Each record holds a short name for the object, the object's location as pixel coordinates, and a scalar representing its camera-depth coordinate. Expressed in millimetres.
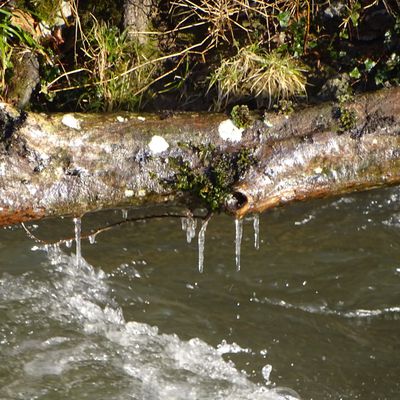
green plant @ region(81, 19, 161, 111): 11484
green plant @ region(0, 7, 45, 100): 10727
